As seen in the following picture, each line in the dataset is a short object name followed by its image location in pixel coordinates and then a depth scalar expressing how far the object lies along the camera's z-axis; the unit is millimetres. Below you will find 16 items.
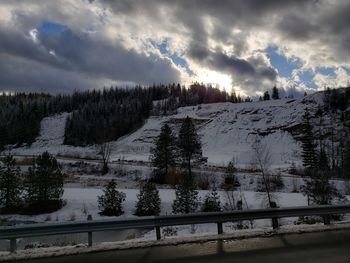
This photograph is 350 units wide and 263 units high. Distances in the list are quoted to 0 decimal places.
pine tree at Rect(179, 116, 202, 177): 57406
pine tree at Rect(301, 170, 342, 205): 28125
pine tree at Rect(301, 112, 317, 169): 58909
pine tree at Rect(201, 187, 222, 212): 30969
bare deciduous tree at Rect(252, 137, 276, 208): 44356
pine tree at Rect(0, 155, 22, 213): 37062
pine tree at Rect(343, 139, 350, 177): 55062
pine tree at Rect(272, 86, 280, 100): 170000
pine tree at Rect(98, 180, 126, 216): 35406
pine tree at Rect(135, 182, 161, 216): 34000
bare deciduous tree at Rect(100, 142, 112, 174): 60075
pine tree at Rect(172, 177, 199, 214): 31641
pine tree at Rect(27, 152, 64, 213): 37406
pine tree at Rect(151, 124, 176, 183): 54750
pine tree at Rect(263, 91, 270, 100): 171375
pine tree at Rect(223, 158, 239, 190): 48088
